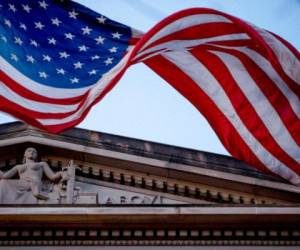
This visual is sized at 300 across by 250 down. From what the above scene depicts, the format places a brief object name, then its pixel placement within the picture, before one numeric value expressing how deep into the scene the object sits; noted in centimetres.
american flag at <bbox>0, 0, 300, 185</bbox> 2217
